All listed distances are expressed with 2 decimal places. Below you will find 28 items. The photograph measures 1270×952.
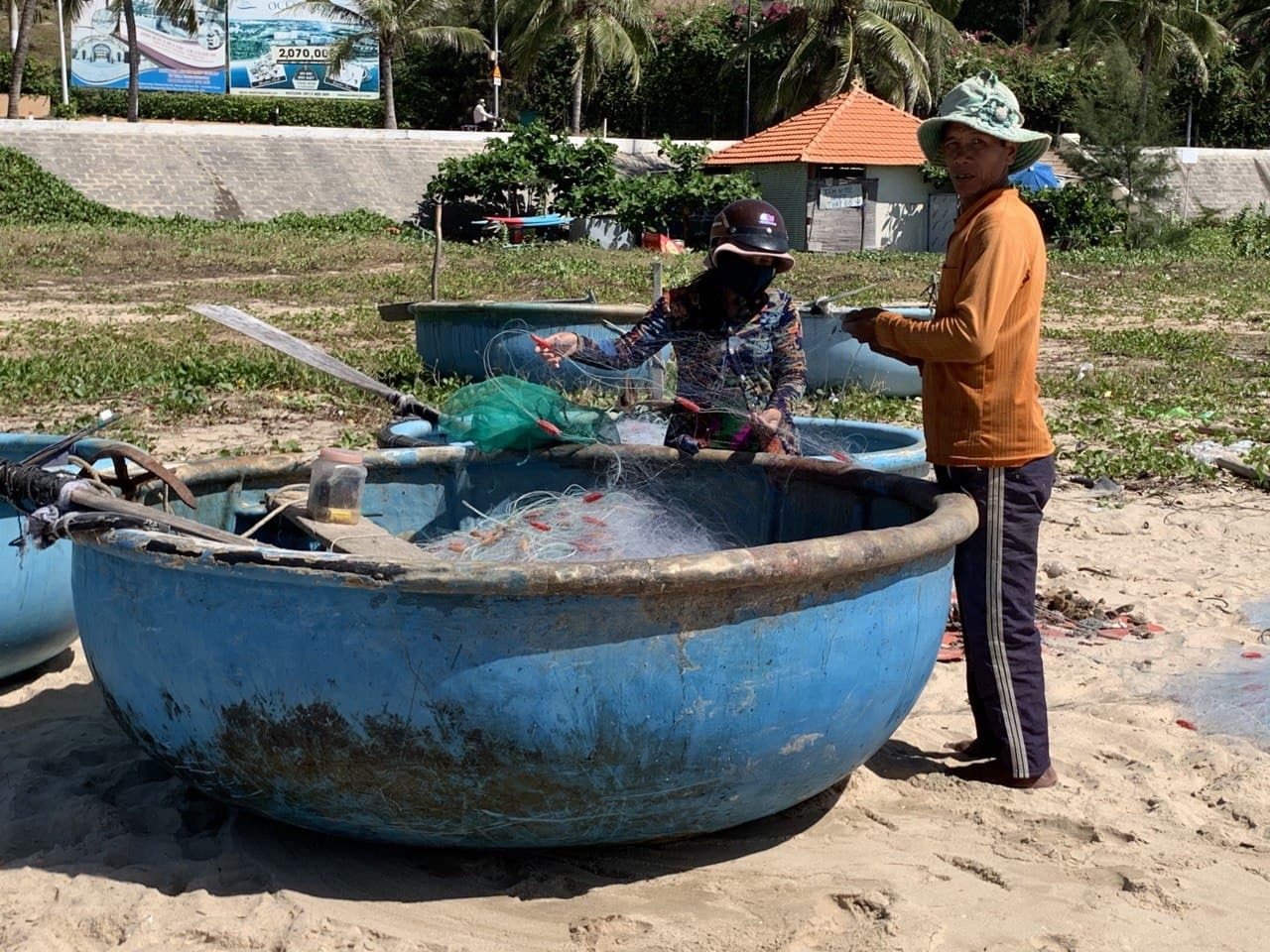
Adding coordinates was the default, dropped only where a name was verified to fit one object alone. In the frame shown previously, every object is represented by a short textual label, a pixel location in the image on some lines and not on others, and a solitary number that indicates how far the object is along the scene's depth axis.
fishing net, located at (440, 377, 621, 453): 4.50
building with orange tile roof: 29.72
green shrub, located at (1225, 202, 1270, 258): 28.75
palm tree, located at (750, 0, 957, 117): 33.44
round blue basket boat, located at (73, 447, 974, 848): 2.82
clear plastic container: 3.71
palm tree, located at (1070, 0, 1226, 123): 37.75
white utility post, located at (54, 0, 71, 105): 38.27
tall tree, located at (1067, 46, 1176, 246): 29.17
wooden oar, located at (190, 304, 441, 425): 4.71
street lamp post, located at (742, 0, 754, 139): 38.90
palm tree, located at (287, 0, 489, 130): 35.16
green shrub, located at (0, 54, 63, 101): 42.47
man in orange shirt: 3.55
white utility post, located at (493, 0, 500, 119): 38.25
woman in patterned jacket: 4.43
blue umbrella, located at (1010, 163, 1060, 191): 31.42
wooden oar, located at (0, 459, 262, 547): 3.07
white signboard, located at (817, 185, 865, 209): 29.86
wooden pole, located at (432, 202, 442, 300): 9.73
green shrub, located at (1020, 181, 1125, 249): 28.30
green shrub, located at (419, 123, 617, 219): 28.09
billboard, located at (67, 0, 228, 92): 43.12
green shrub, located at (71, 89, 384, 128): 42.12
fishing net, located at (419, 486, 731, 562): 4.13
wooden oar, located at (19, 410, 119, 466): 3.62
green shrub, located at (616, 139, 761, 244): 27.70
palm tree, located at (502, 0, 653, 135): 34.03
